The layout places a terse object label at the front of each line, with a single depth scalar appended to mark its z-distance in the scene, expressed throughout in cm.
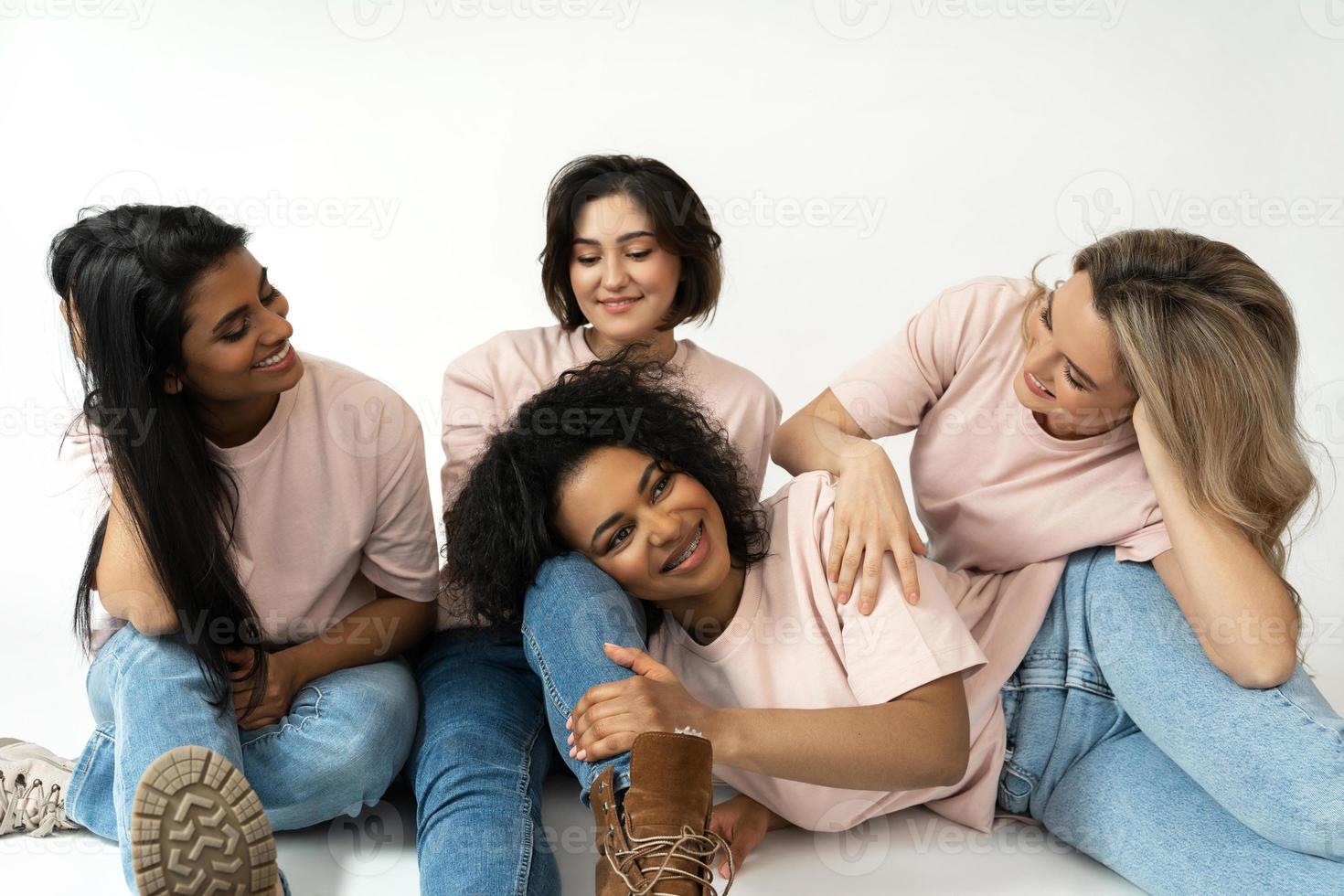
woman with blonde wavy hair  204
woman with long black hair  216
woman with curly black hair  191
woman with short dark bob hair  233
